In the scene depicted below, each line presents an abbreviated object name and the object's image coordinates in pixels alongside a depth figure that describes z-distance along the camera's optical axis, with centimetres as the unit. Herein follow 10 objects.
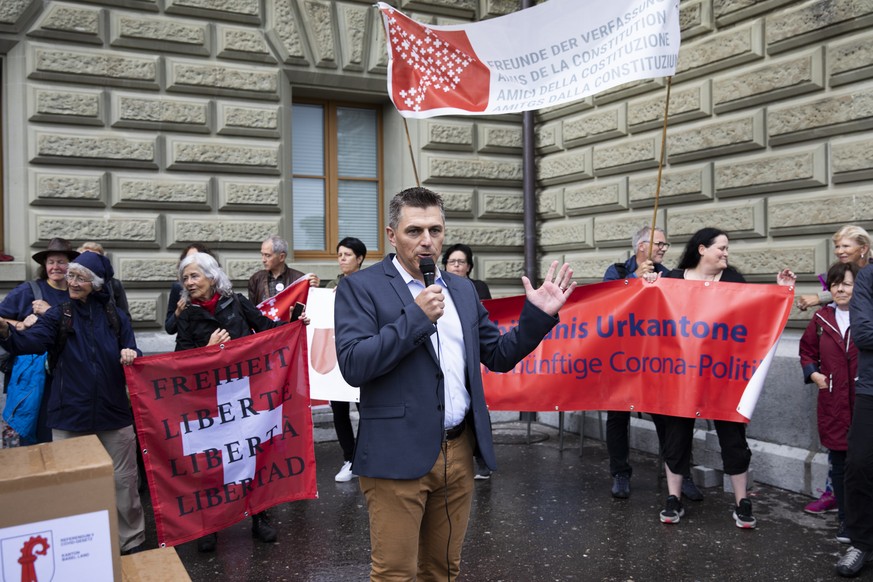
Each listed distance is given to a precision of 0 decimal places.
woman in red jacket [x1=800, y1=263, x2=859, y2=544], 501
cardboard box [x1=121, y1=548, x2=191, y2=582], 228
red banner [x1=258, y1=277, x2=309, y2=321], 655
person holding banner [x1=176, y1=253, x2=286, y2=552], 503
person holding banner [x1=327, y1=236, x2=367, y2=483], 651
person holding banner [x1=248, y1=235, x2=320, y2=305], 677
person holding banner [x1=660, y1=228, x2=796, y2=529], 527
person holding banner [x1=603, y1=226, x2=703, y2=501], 592
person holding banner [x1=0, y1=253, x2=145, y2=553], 463
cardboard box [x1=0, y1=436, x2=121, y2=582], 175
